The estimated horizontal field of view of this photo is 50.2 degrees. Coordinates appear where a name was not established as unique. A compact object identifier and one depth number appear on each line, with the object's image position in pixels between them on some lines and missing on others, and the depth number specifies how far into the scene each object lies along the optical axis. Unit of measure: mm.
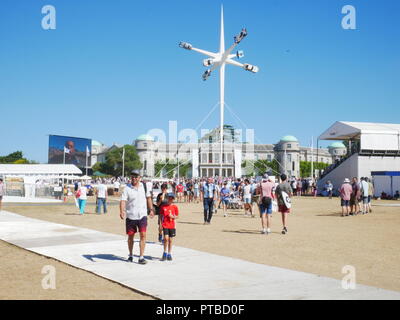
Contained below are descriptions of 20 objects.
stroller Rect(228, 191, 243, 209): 22875
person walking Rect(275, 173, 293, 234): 12117
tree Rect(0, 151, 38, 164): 122725
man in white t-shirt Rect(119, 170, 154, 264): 7902
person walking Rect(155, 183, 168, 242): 9300
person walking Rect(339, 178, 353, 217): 17906
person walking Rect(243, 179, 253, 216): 18438
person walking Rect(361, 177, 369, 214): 18948
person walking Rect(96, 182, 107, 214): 19406
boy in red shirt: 8125
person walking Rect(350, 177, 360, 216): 18391
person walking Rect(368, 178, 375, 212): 19531
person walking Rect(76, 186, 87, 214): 19000
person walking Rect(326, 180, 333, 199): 34109
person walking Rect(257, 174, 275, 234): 12281
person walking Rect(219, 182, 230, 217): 18969
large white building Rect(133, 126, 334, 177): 133875
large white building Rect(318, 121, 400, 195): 39062
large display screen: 70438
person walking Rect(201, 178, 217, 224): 15070
